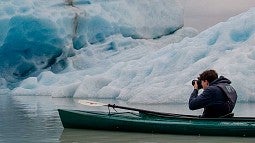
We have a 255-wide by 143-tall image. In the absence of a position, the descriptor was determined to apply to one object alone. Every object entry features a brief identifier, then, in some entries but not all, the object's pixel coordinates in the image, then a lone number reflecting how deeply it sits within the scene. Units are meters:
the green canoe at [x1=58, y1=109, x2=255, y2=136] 11.51
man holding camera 11.38
